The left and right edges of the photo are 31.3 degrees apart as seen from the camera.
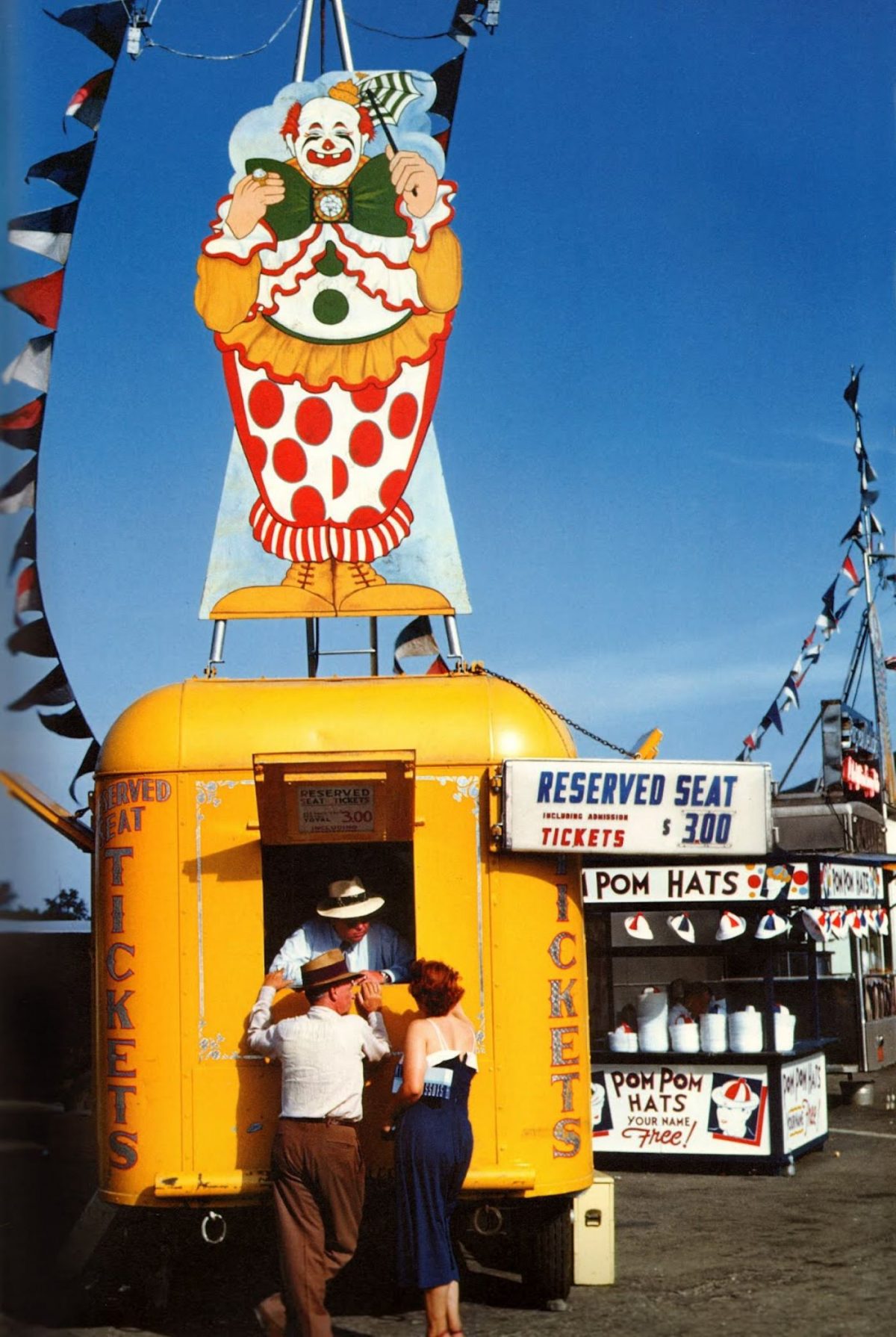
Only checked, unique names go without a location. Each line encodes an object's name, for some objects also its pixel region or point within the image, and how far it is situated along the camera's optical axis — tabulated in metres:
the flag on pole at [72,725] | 10.84
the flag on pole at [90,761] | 10.48
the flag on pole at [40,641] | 10.29
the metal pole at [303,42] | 10.27
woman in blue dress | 6.41
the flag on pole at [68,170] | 9.69
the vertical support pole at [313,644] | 9.57
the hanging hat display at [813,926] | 12.95
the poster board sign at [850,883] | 12.19
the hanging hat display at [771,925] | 14.77
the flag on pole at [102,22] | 9.62
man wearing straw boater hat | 6.36
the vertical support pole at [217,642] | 9.04
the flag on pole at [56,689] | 10.54
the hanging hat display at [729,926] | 14.68
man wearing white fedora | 7.19
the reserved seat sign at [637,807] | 7.17
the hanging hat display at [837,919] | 14.61
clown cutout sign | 9.73
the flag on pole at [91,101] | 9.70
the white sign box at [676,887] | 12.89
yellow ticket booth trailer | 6.99
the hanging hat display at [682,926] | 15.09
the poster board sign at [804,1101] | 12.20
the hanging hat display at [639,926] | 15.21
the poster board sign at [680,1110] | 12.05
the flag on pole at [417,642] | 9.88
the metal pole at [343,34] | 10.31
